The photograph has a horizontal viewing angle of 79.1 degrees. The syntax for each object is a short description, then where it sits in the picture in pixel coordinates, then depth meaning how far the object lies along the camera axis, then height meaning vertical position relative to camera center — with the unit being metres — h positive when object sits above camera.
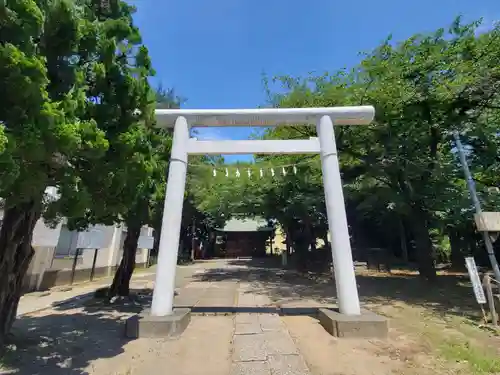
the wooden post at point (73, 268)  12.59 +0.36
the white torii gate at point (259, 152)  5.70 +2.56
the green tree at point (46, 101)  2.68 +1.62
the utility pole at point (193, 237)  28.93 +3.70
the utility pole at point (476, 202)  6.91 +1.69
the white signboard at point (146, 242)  13.22 +1.57
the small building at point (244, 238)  33.06 +4.15
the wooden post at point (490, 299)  6.22 -0.47
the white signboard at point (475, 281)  6.38 -0.09
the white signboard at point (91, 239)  12.07 +1.51
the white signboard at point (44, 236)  9.25 +1.26
